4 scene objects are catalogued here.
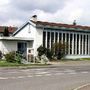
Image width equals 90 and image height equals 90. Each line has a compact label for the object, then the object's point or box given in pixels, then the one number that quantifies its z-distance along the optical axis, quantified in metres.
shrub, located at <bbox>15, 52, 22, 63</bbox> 23.69
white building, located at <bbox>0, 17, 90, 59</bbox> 28.40
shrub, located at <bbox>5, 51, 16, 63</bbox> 23.87
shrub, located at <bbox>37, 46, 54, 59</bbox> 28.22
